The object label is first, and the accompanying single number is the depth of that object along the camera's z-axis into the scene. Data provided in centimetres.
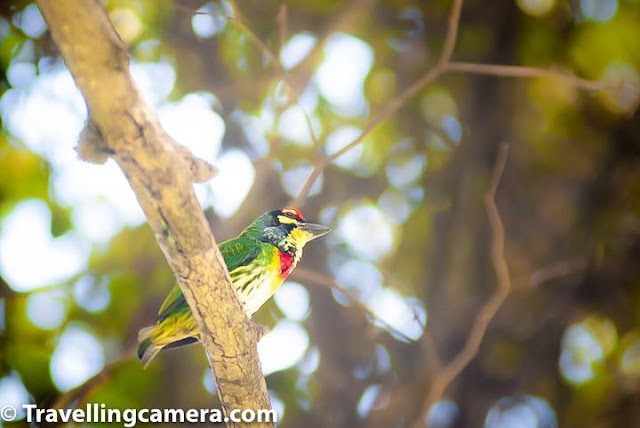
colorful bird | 362
